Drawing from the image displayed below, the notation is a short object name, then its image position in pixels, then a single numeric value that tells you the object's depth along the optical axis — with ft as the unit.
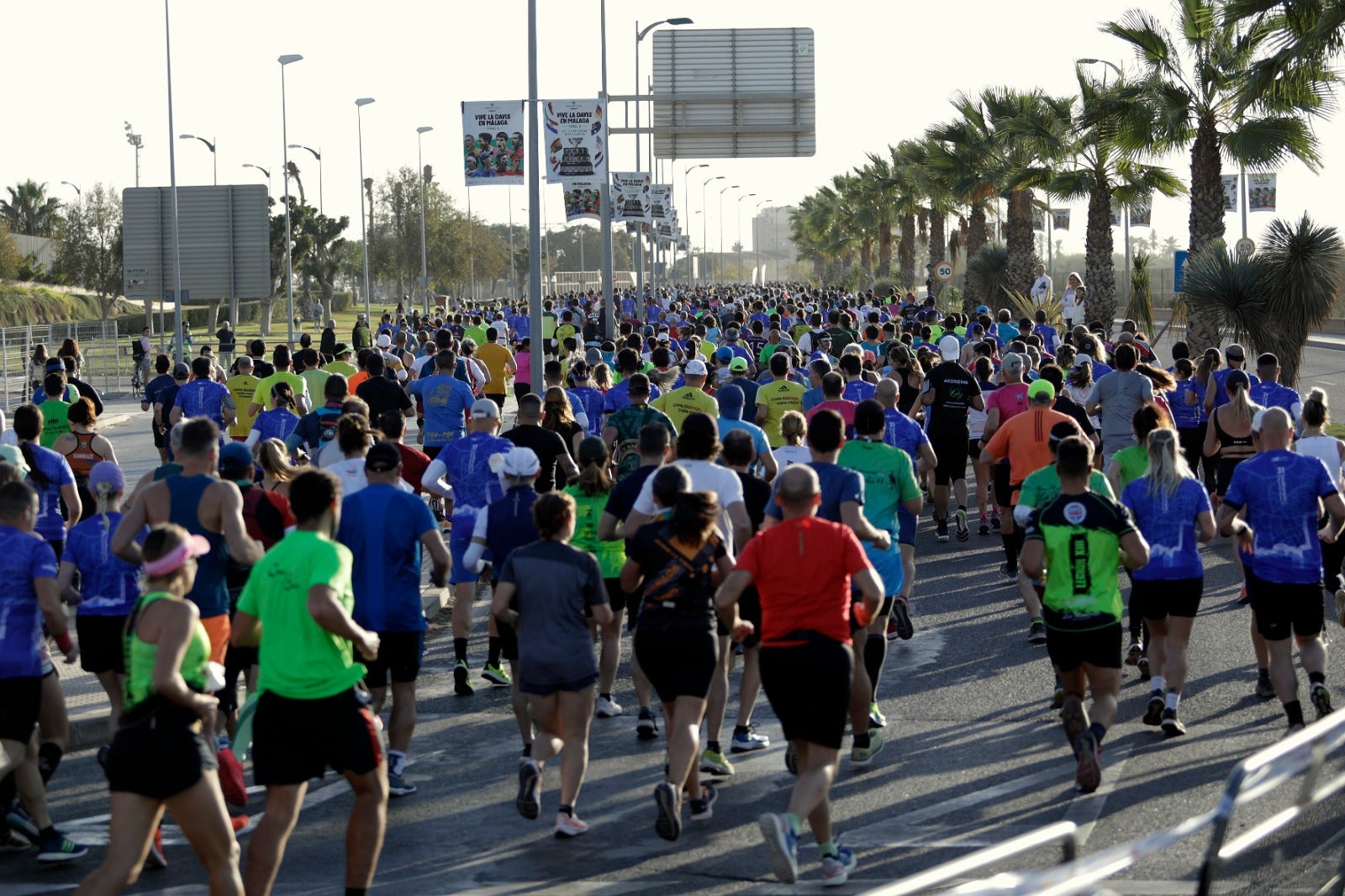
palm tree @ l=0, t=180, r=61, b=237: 357.00
